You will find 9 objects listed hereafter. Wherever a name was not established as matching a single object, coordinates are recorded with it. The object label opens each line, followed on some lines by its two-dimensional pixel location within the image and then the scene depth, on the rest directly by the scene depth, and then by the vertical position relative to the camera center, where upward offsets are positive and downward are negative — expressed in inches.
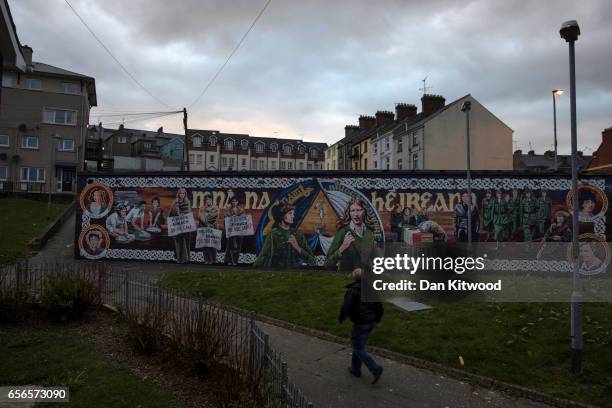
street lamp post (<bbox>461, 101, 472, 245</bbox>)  614.4 -0.8
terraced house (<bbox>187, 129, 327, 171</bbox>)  3417.8 +581.2
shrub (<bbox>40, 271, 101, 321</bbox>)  365.1 -64.5
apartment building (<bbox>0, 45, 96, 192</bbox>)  1636.3 +356.2
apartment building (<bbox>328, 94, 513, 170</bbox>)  1730.3 +347.0
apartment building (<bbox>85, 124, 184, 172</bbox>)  2881.4 +533.9
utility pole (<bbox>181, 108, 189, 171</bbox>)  1226.1 +289.5
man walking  267.6 -58.1
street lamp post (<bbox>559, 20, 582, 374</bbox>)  273.4 +6.7
